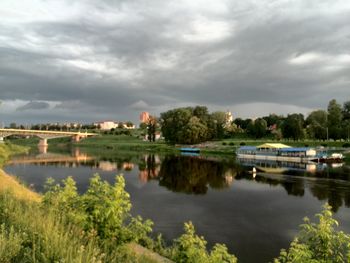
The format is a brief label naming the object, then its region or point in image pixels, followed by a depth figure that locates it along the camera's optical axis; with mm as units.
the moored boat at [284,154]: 81125
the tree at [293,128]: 119062
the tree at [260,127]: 143475
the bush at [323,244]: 8305
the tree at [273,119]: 173125
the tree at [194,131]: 122562
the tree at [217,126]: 133500
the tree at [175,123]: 129125
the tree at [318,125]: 110575
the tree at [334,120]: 106500
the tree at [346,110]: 116500
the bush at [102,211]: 10242
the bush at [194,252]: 9492
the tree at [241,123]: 178000
